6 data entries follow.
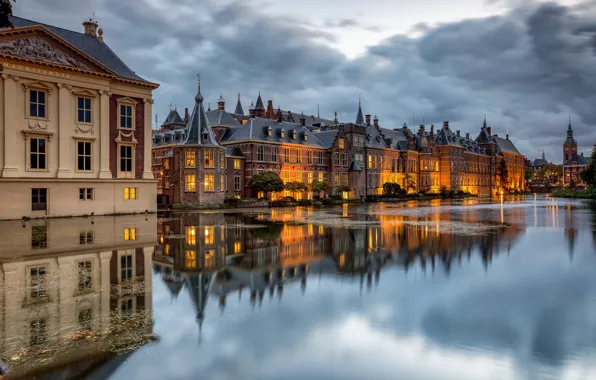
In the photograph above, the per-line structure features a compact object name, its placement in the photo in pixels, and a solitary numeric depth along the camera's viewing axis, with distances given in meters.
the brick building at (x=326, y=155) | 65.75
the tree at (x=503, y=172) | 139.00
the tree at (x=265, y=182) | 62.66
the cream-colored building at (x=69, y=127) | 34.22
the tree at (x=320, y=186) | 72.88
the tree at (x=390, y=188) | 89.75
